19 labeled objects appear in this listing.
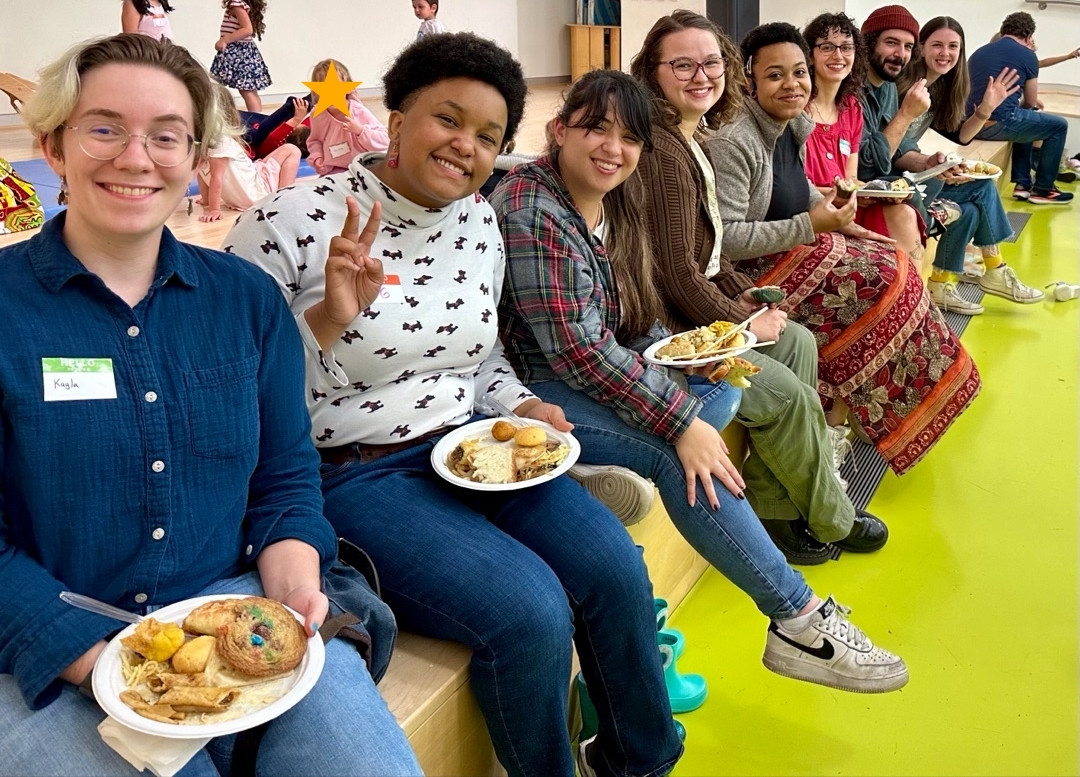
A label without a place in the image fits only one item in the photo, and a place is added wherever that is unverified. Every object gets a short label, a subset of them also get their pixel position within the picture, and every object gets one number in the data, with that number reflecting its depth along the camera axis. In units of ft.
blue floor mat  15.83
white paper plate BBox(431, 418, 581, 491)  5.40
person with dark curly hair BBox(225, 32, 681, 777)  4.98
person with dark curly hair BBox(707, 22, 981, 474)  9.66
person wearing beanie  13.76
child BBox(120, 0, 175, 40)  18.21
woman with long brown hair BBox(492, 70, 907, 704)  6.45
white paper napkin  3.47
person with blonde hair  3.75
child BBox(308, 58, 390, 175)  16.25
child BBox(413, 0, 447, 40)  24.53
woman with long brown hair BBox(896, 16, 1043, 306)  15.28
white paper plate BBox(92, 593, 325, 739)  3.42
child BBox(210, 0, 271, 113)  23.06
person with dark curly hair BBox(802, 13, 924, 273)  11.72
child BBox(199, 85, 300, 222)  16.85
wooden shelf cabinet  45.68
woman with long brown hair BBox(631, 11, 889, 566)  7.91
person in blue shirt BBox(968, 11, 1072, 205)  22.43
